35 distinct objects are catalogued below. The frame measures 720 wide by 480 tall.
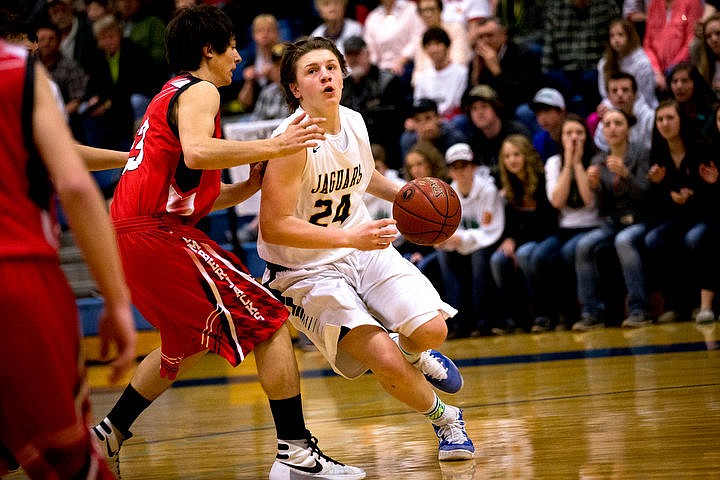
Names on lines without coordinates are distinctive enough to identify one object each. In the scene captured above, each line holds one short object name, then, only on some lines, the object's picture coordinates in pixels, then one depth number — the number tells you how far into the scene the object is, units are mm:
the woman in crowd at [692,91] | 15531
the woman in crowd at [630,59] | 16969
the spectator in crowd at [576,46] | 18250
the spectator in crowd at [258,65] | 20578
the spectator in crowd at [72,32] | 21672
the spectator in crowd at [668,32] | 17094
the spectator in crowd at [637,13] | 18187
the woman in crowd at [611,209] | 15406
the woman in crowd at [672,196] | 15039
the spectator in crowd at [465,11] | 19589
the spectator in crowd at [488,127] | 17141
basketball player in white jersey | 7859
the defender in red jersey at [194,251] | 7520
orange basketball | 8258
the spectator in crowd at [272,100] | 19219
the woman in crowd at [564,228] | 15750
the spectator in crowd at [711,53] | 15656
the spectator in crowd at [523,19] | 20375
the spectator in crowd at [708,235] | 14539
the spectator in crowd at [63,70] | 21375
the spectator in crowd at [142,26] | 22203
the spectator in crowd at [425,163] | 16406
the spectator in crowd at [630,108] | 15914
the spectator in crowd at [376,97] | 18734
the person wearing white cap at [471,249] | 16203
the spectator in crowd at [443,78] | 18750
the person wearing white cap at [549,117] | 16719
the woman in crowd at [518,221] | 16125
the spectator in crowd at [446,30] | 19500
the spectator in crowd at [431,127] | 17328
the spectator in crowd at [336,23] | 20547
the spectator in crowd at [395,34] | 20281
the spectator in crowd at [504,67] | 18391
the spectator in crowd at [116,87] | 20812
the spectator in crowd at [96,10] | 23734
